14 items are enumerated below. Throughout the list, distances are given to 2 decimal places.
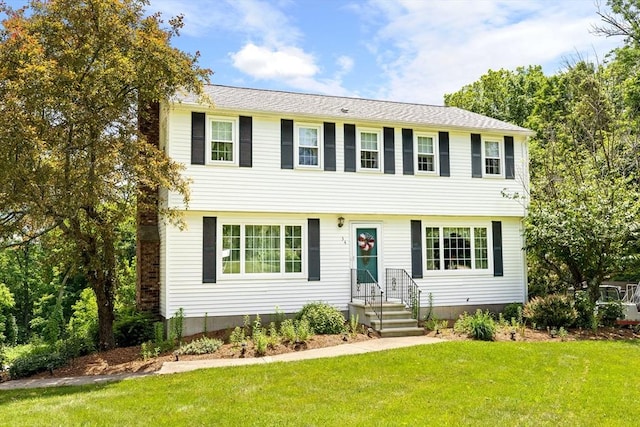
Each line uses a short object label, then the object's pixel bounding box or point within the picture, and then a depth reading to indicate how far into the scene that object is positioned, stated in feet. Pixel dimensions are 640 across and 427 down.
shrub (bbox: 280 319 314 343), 37.06
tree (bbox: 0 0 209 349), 28.50
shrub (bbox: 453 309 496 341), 38.14
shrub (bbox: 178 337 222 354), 35.58
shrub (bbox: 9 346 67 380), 32.89
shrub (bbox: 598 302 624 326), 45.52
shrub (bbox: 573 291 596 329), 43.27
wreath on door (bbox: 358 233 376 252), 46.93
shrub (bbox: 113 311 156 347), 41.09
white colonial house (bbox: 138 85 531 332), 41.88
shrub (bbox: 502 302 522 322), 47.29
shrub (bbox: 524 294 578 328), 42.86
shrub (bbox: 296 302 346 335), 40.34
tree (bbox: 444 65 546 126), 108.37
